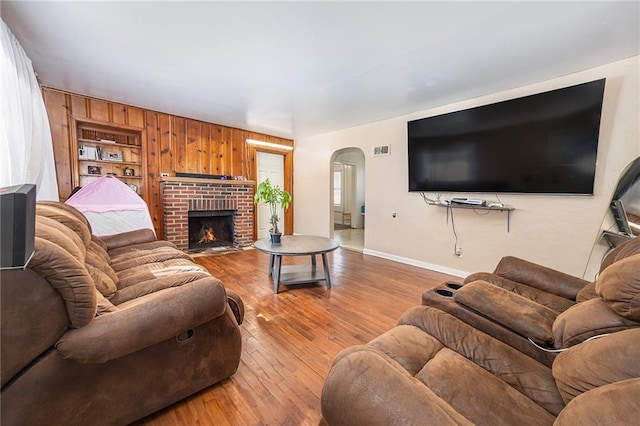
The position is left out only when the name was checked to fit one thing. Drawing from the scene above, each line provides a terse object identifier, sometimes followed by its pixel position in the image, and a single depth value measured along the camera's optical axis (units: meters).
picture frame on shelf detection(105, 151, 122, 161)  3.89
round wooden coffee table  2.70
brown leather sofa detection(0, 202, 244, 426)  0.85
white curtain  1.71
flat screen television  2.41
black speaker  0.58
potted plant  2.90
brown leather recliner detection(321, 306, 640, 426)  0.59
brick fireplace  4.18
